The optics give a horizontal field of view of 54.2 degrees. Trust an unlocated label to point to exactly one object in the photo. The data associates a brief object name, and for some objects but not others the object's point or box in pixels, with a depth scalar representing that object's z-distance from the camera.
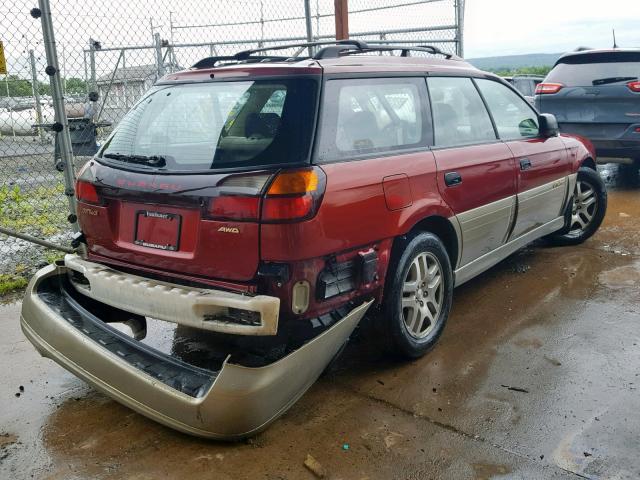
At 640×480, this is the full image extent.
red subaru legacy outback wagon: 2.80
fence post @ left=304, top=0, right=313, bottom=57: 6.58
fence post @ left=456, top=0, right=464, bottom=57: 8.24
